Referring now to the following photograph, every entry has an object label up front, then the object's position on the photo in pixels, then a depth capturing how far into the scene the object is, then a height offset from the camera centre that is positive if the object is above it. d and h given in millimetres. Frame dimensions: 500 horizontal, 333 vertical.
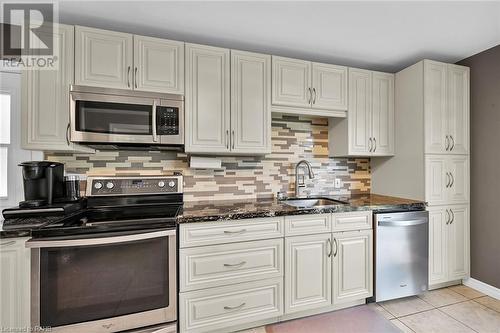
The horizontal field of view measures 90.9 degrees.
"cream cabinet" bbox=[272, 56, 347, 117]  2285 +768
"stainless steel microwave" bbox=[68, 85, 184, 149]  1786 +372
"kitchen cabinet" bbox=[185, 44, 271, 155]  2059 +569
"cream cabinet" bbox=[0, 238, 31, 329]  1336 -645
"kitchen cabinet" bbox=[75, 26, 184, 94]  1812 +814
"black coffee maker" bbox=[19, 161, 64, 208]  1693 -110
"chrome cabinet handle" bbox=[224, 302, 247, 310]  1807 -1036
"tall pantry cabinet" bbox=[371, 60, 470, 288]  2371 +117
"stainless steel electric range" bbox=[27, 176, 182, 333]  1408 -653
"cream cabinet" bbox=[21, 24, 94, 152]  1718 +466
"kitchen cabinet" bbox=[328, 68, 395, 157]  2535 +513
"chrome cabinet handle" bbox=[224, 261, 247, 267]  1801 -721
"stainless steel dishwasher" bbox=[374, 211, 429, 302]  2174 -785
